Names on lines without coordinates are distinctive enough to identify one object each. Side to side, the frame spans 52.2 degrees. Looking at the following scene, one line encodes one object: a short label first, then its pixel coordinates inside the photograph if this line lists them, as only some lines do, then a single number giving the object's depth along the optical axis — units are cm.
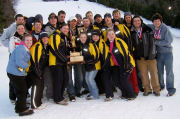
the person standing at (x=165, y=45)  524
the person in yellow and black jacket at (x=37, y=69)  491
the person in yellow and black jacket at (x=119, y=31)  547
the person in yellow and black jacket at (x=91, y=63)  536
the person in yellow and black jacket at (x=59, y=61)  514
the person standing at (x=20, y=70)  460
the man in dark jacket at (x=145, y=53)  531
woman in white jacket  498
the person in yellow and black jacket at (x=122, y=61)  514
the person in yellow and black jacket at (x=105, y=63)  536
